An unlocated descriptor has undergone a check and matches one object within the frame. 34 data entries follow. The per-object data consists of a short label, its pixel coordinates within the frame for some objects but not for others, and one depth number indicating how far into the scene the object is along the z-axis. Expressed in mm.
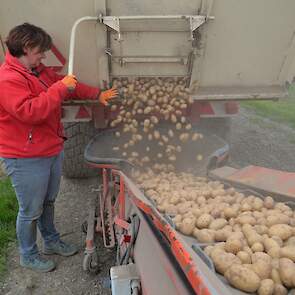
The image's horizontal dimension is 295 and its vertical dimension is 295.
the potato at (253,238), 1628
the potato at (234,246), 1555
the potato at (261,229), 1723
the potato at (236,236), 1610
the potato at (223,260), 1439
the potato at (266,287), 1309
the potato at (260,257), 1451
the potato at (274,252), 1525
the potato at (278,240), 1616
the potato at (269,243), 1574
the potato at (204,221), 1823
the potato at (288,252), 1483
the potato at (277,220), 1790
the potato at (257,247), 1578
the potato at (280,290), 1319
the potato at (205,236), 1692
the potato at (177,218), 1880
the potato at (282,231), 1673
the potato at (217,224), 1795
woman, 2355
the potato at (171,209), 2033
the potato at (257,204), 1969
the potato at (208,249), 1558
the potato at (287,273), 1347
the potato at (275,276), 1373
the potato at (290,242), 1592
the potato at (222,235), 1693
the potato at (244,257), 1487
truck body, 2633
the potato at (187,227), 1793
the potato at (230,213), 1925
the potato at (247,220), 1808
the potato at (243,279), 1332
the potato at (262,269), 1384
